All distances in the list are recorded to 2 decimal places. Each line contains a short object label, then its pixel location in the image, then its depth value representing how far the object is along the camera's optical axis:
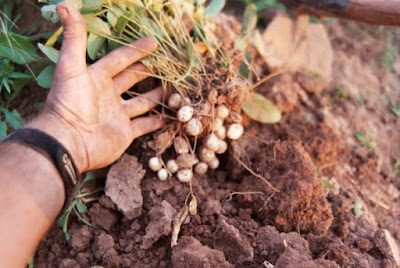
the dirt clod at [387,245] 0.74
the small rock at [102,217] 0.75
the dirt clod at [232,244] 0.71
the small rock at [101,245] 0.73
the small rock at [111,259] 0.71
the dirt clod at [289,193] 0.76
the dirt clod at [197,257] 0.68
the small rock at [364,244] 0.76
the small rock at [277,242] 0.72
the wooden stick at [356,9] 0.91
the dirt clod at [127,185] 0.75
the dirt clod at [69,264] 0.71
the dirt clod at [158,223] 0.73
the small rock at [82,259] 0.72
